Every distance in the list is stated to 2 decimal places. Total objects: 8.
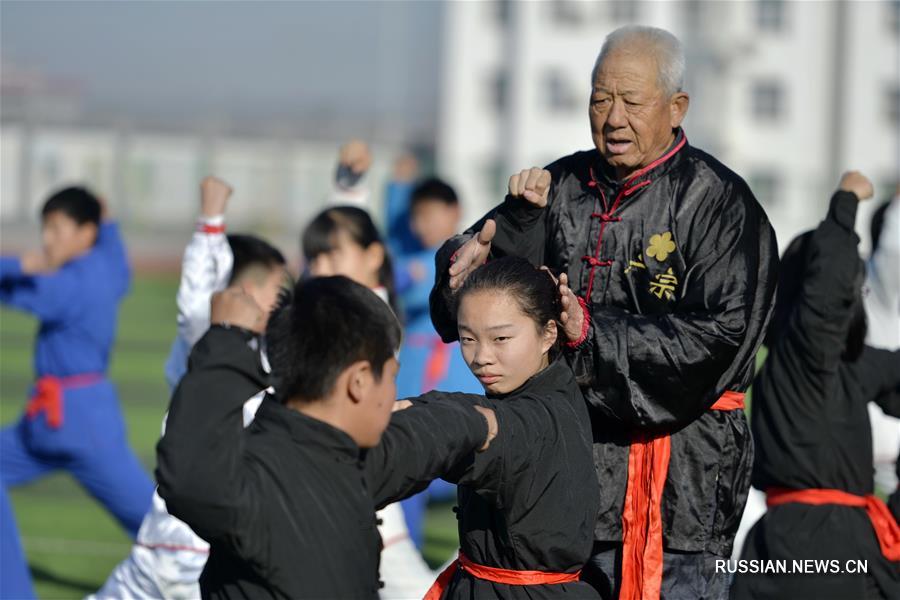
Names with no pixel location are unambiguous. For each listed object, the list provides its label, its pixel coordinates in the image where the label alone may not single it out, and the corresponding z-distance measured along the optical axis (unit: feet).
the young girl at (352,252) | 37.52
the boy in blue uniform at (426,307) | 53.01
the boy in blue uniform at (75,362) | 43.27
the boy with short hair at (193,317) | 32.37
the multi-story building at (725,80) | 291.58
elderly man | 24.16
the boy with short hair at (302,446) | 17.28
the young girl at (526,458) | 21.29
